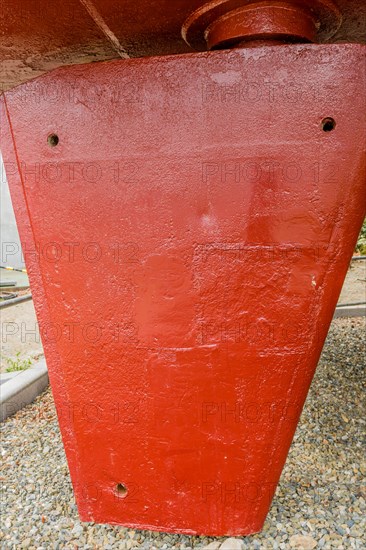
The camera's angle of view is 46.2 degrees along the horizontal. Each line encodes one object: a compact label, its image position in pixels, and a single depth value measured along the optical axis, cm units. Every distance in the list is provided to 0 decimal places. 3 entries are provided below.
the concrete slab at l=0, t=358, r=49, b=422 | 321
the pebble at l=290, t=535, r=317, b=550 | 179
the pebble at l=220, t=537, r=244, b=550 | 174
